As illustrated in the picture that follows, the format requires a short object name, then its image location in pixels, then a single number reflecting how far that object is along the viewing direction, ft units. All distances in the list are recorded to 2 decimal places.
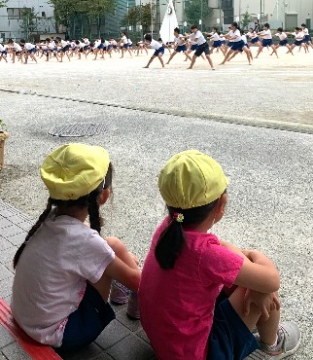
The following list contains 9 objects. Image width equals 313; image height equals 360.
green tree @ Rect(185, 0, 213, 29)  145.69
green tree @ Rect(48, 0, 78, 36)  168.76
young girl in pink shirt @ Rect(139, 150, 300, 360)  5.83
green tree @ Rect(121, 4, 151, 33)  162.29
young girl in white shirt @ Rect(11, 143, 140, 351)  6.46
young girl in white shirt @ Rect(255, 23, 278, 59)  80.64
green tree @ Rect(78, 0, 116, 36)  164.25
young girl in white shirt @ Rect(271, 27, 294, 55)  83.65
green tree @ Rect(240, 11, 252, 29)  160.45
